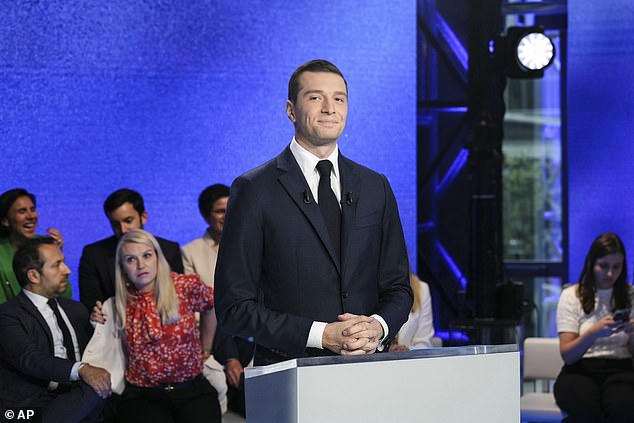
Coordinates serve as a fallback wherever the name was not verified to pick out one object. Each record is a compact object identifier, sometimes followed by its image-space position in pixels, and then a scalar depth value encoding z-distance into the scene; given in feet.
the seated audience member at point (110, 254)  29.45
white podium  11.21
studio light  34.81
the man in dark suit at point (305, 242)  14.06
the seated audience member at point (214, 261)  28.30
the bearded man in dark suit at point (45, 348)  24.55
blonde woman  25.15
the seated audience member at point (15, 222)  29.24
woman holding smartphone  27.66
